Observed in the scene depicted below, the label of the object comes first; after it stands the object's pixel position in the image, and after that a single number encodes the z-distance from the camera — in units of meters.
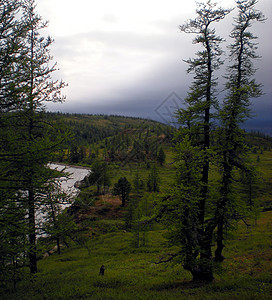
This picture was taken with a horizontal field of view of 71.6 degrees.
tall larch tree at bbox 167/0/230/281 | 9.90
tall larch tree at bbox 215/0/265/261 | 10.79
